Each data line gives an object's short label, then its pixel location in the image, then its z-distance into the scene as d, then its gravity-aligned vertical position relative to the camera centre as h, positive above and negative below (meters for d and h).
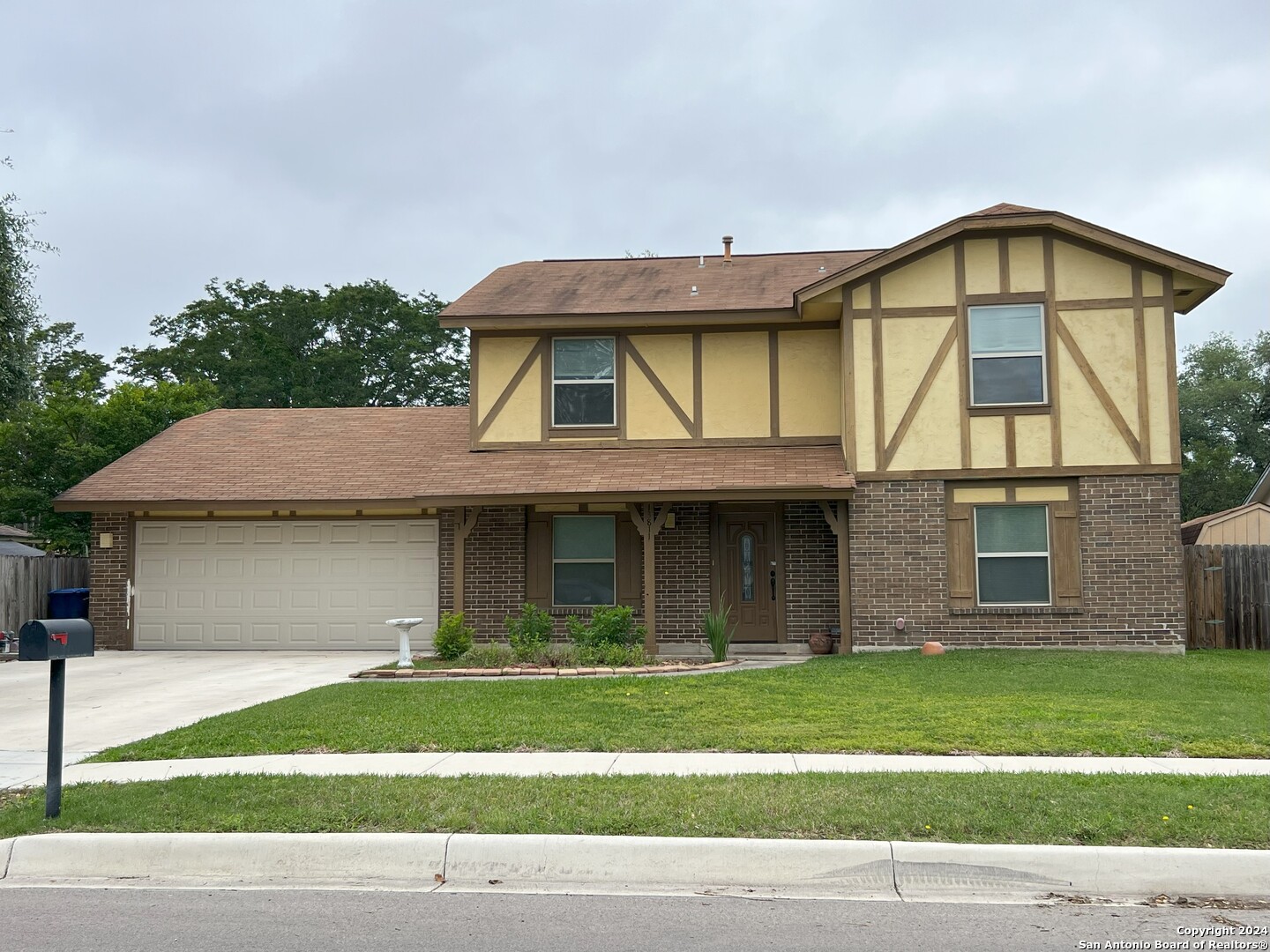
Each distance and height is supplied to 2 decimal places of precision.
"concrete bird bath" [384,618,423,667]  14.62 -1.17
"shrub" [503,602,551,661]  15.28 -1.13
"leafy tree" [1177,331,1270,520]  43.69 +5.26
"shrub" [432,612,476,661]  15.35 -1.27
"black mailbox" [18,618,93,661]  6.63 -0.54
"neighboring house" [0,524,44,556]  27.38 +0.29
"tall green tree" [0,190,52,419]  15.27 +3.48
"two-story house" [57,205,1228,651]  15.58 +1.14
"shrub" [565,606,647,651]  15.02 -1.12
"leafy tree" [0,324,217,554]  26.66 +2.61
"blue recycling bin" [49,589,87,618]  18.62 -0.87
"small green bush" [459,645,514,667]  14.51 -1.48
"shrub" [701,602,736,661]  14.99 -1.20
